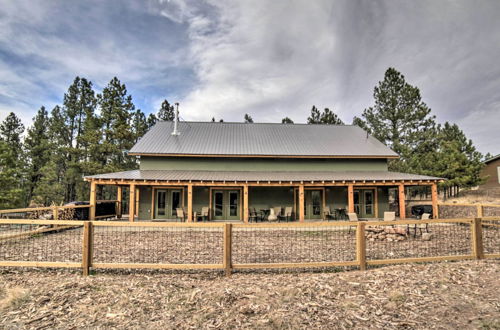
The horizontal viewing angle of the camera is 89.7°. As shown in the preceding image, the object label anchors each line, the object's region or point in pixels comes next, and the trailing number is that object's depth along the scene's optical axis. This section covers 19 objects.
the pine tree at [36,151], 26.75
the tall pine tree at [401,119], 25.84
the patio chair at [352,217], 12.72
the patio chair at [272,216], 13.88
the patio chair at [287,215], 14.47
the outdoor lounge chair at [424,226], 9.15
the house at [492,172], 26.11
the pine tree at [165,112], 33.88
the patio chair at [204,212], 14.57
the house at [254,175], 14.12
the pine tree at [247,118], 44.84
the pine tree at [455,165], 22.64
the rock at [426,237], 8.37
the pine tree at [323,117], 35.25
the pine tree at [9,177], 20.92
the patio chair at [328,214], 15.25
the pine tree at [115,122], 25.41
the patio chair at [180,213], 13.76
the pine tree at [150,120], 32.28
